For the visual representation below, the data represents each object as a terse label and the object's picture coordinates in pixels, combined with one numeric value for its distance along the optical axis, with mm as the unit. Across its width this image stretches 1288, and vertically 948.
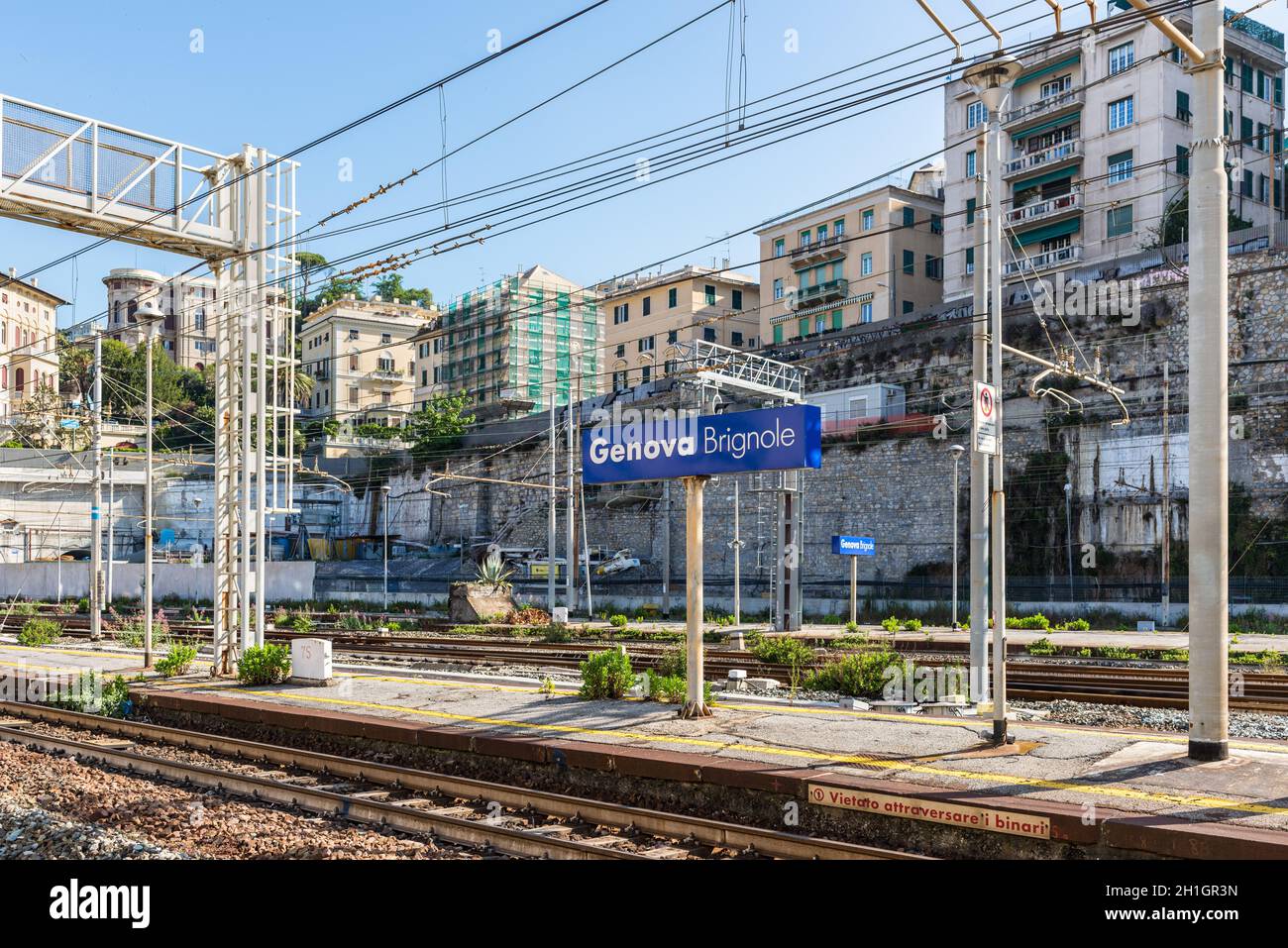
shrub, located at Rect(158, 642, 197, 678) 18391
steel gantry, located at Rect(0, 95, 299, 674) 16297
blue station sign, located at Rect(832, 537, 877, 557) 28906
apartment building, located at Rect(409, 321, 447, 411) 88812
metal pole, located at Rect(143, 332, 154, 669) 19556
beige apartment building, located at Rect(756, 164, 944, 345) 56094
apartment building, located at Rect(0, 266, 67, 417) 83062
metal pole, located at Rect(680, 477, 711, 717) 12172
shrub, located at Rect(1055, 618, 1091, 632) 29141
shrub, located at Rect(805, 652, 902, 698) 15297
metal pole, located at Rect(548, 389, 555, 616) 35662
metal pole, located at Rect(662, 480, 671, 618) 36075
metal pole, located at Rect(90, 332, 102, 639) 26953
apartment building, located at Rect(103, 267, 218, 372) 106062
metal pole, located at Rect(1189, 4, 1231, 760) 8859
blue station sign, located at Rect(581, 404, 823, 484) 11516
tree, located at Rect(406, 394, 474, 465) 63969
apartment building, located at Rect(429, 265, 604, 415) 78438
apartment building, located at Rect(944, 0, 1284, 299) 44188
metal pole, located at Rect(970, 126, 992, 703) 13586
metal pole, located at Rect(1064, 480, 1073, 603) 36969
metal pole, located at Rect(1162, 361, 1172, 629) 31027
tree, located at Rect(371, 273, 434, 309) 110125
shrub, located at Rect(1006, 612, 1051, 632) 28859
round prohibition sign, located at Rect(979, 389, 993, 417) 10508
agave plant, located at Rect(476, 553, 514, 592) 37759
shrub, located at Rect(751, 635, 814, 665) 19062
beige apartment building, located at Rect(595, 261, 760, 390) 66625
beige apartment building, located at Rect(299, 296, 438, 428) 89250
